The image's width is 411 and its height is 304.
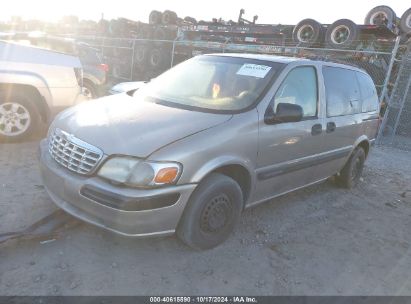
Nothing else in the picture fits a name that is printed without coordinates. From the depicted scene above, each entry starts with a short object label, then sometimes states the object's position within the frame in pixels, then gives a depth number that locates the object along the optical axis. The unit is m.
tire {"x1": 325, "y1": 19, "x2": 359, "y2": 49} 10.65
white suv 5.09
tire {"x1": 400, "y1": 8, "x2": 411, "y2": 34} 10.67
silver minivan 2.75
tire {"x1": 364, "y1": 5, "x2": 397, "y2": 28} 11.10
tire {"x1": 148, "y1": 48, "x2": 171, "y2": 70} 14.49
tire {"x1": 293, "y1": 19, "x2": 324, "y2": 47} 11.34
